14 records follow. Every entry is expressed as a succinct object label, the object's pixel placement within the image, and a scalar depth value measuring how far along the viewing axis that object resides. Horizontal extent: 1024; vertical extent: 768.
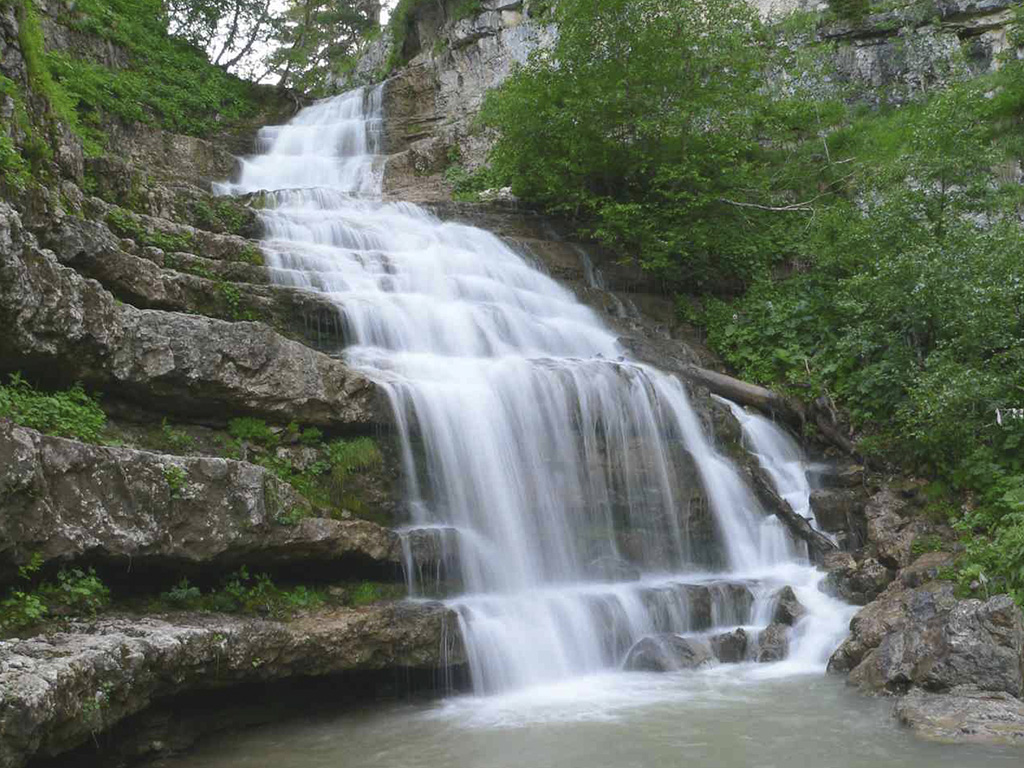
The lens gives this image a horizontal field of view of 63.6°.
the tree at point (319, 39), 29.98
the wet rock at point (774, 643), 8.84
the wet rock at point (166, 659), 4.71
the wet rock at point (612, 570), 9.83
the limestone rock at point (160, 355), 6.68
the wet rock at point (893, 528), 10.35
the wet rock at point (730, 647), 8.83
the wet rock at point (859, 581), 9.80
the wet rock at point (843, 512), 11.43
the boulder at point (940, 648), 6.82
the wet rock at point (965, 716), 5.96
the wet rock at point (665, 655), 8.48
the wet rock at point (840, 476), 12.26
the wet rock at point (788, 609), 9.34
